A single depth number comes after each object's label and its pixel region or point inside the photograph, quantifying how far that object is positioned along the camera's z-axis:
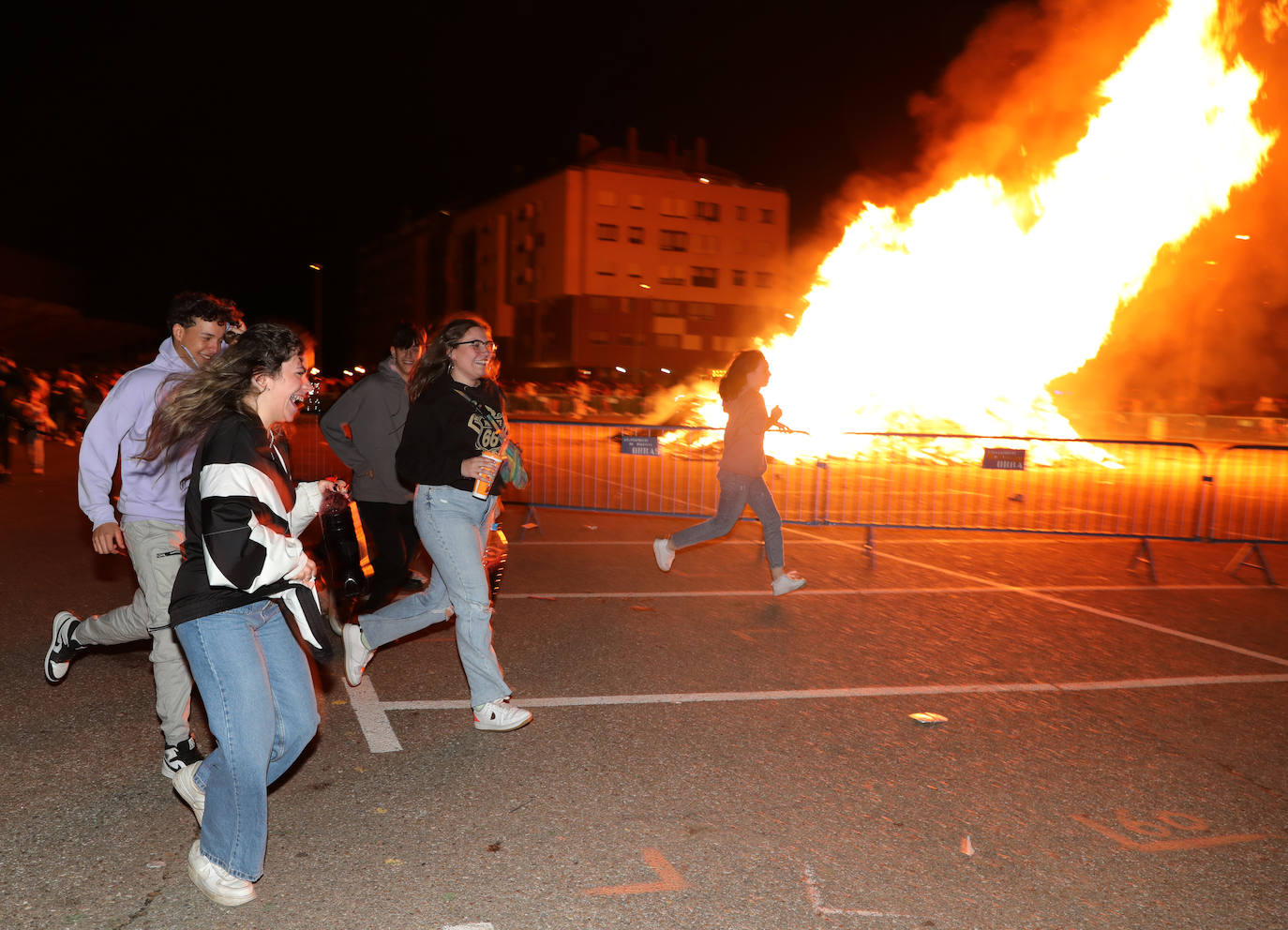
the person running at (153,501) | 4.10
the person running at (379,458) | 6.43
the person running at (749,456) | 7.90
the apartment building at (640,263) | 60.22
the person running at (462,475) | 4.80
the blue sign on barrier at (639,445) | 10.73
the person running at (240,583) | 3.01
